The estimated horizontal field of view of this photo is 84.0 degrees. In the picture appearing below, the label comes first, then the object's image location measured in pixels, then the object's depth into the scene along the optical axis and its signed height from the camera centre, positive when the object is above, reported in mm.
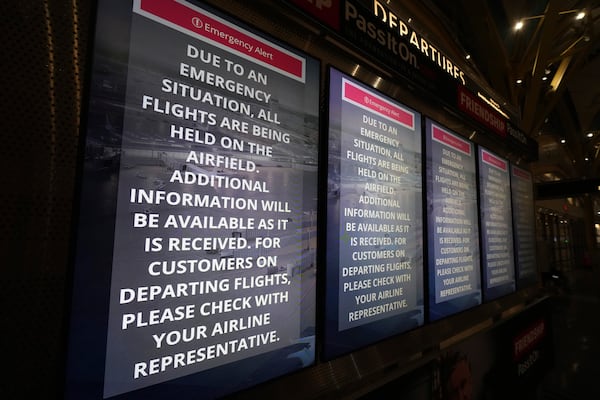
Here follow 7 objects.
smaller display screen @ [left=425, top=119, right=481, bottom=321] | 2301 +81
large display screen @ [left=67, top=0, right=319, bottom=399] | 931 +44
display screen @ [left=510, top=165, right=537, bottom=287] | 3697 +131
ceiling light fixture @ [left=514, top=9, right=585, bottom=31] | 5848 +3942
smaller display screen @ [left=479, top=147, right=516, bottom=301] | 2992 +88
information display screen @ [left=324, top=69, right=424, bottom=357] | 1610 +71
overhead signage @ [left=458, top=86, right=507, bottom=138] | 2785 +1136
